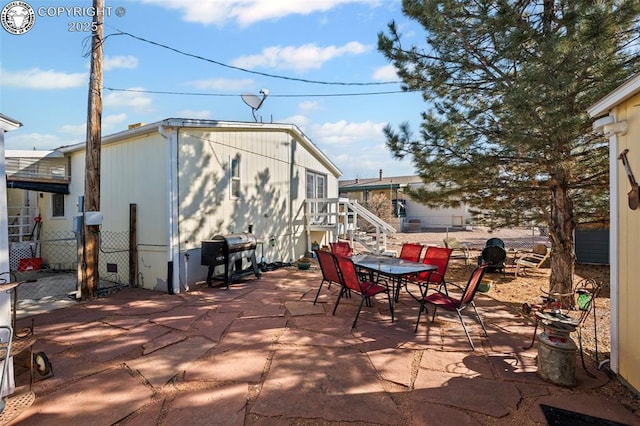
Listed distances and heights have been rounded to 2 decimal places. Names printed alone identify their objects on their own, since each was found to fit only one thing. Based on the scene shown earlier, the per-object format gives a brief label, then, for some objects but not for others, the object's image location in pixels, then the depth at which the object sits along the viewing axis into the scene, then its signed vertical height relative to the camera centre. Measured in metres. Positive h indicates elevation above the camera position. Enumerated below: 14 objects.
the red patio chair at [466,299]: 4.05 -1.19
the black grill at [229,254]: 6.72 -0.97
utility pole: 5.95 +0.94
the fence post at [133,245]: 6.92 -0.75
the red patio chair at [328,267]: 5.07 -0.96
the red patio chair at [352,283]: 4.66 -1.12
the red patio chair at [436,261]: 5.60 -0.97
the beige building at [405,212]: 24.80 -0.25
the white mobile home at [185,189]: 6.56 +0.52
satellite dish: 9.53 +3.35
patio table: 4.76 -0.94
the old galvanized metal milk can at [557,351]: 2.94 -1.35
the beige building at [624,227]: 2.83 -0.18
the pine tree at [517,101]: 4.32 +1.70
